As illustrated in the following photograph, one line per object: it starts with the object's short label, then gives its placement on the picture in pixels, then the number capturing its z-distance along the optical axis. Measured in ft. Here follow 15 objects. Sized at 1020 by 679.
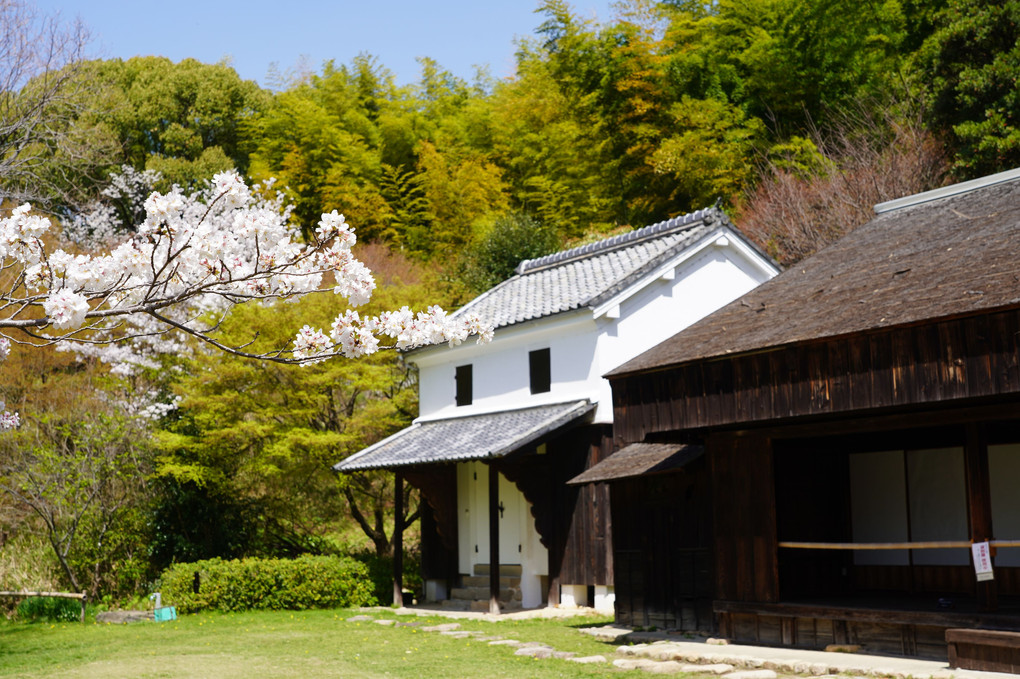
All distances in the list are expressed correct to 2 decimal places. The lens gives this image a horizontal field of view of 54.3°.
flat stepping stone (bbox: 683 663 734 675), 34.87
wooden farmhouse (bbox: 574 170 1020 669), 31.73
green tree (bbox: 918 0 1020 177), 66.90
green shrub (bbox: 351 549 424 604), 67.77
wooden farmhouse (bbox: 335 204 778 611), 58.18
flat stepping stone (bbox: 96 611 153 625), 59.52
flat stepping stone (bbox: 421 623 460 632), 52.11
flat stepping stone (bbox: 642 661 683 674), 35.45
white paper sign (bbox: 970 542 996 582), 32.07
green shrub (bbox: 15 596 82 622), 62.28
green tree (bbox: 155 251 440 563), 66.54
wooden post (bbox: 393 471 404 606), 64.44
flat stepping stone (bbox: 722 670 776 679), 32.89
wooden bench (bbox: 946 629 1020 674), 30.12
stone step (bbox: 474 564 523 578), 62.95
